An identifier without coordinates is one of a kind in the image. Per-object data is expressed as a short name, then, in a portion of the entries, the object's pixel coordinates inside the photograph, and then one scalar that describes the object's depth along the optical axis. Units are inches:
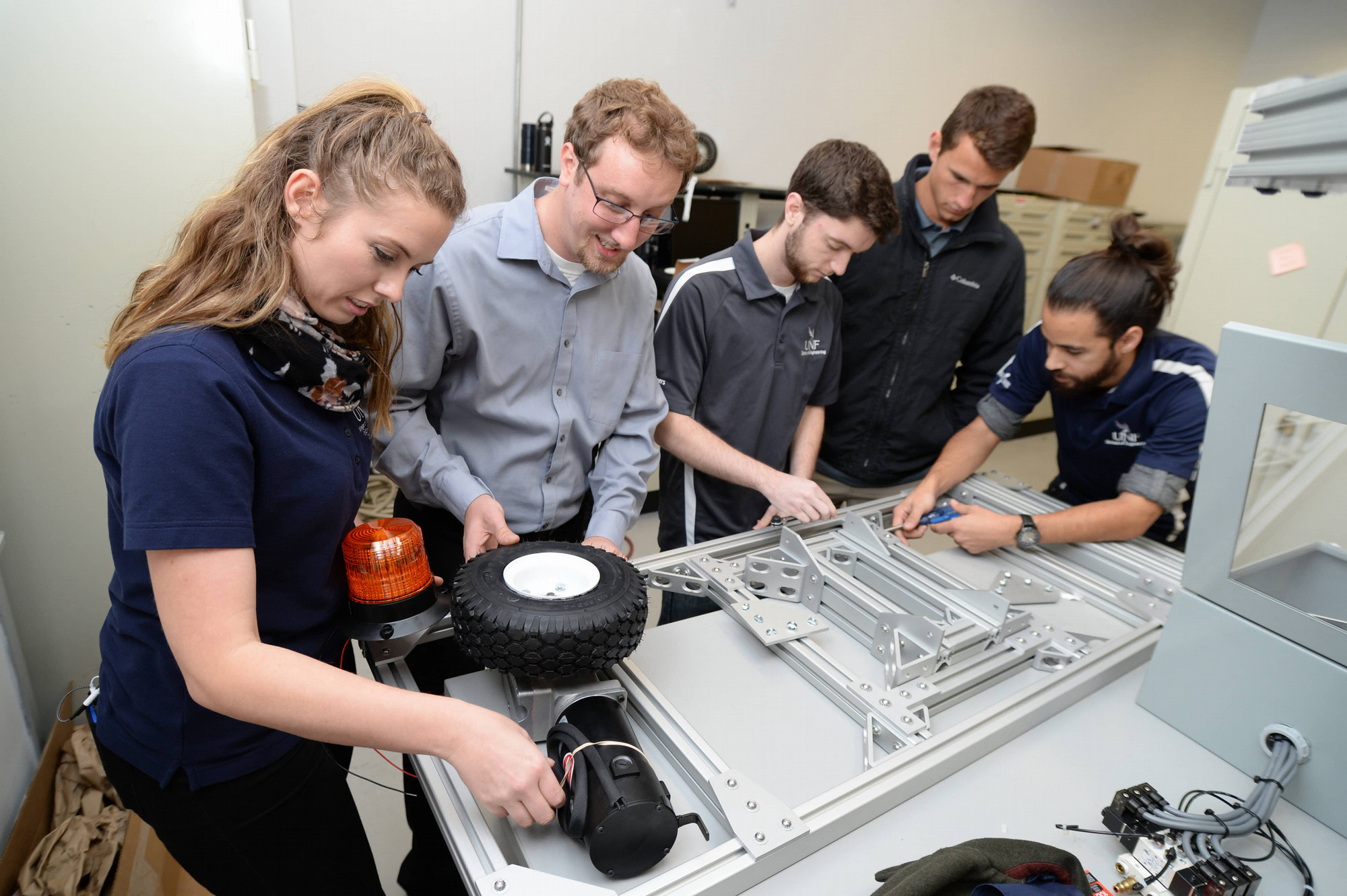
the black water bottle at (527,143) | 117.1
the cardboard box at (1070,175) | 181.0
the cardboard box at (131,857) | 60.1
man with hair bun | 59.4
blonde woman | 26.1
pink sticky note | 70.5
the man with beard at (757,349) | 59.9
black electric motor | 27.2
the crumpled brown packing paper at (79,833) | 59.1
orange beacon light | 34.3
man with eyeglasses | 45.3
